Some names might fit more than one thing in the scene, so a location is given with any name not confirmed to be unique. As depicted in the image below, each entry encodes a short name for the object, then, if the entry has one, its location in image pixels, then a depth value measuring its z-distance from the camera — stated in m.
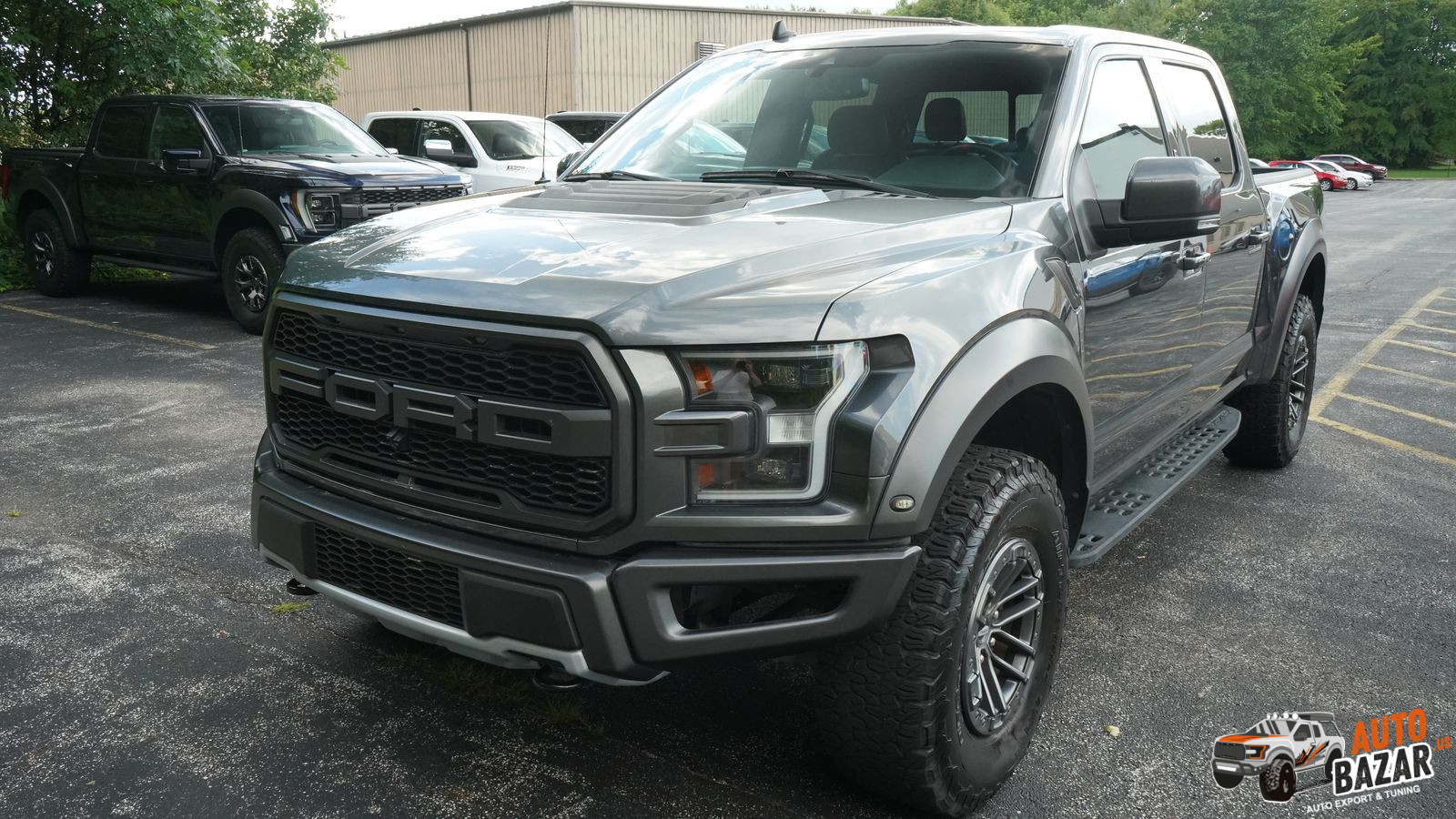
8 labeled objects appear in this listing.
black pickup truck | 8.95
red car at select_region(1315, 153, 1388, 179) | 53.60
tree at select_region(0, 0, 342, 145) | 12.59
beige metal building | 29.52
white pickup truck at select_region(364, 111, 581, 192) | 13.34
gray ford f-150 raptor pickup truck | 2.25
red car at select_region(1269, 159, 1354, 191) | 47.22
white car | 48.00
